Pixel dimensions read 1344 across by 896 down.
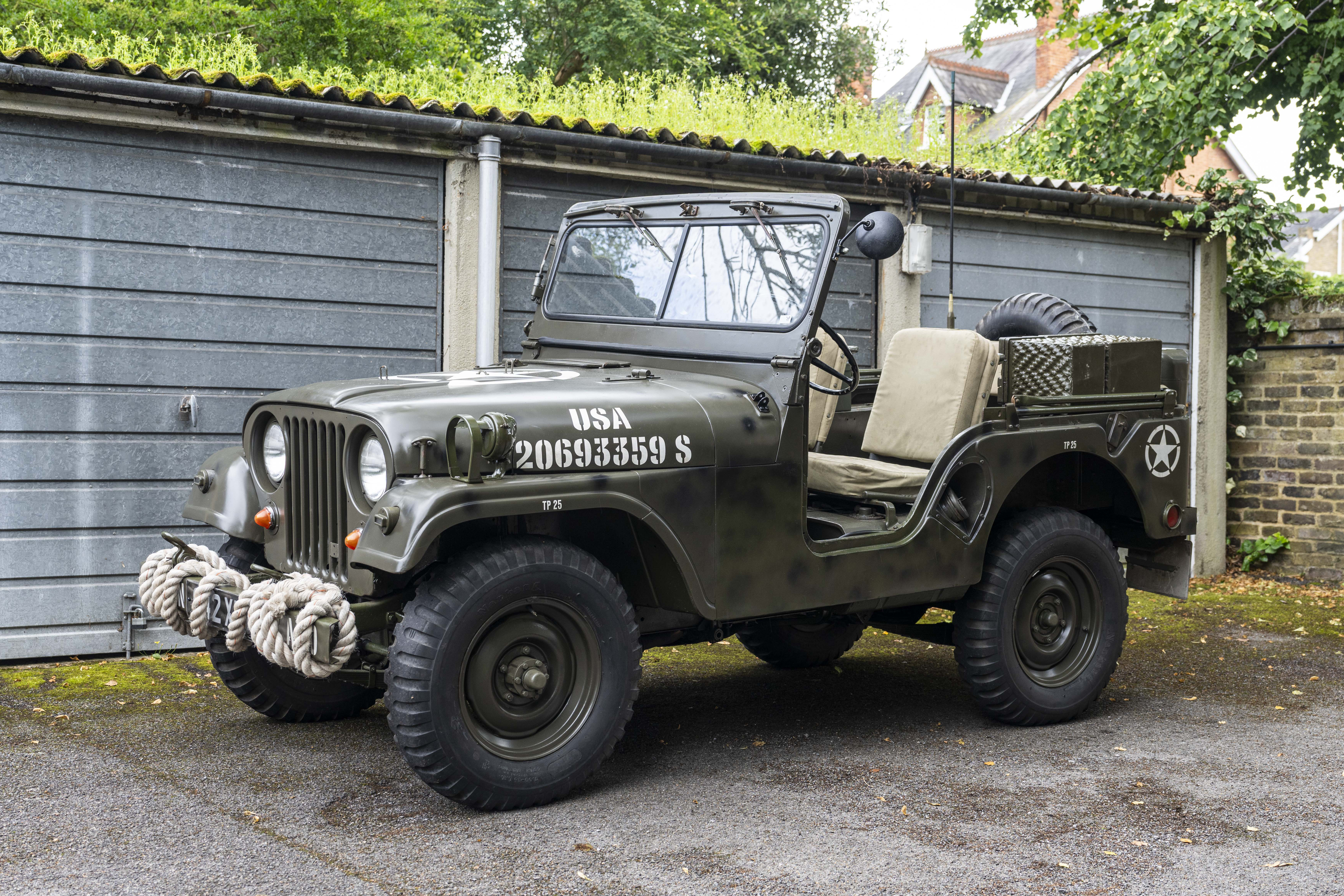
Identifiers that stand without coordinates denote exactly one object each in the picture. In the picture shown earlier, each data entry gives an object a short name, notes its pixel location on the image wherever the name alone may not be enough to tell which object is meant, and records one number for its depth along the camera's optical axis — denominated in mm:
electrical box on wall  8930
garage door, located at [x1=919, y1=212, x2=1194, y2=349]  9430
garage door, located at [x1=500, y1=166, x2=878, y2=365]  7711
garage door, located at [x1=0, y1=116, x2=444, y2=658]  6520
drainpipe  7414
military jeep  4102
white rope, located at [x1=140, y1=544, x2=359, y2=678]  4020
